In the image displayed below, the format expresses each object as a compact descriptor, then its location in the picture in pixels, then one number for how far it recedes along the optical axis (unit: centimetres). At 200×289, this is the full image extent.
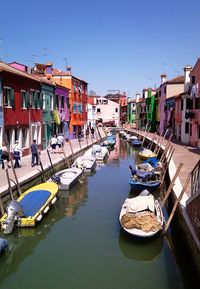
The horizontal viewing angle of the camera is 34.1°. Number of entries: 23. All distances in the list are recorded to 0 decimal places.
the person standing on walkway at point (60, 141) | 2796
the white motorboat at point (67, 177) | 1758
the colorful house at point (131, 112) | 8055
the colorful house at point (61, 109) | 3195
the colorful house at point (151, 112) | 5543
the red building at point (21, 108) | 2014
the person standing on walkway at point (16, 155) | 1800
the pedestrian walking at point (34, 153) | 1869
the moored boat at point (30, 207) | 1132
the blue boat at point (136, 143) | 4231
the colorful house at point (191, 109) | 2942
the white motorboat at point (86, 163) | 2266
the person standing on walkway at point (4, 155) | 1784
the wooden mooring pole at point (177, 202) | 1103
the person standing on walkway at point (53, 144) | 2674
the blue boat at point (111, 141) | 4118
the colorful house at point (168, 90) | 4372
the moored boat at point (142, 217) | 1066
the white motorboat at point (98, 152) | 2828
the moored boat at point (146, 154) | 2794
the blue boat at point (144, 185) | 1652
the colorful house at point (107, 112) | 7869
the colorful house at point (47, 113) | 2767
